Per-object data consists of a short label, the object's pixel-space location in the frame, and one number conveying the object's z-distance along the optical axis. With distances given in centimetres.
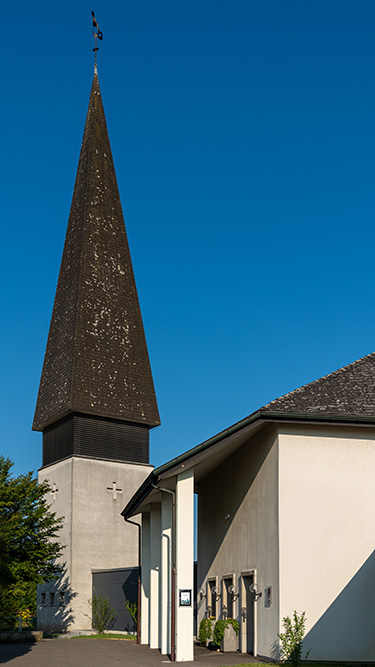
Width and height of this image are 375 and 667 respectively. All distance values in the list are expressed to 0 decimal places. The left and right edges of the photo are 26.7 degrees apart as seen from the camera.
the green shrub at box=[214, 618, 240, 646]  2081
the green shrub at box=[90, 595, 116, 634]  3759
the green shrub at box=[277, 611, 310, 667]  1702
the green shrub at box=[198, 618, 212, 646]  2273
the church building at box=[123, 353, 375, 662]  1802
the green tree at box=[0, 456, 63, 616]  3011
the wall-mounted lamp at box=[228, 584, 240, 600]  2117
